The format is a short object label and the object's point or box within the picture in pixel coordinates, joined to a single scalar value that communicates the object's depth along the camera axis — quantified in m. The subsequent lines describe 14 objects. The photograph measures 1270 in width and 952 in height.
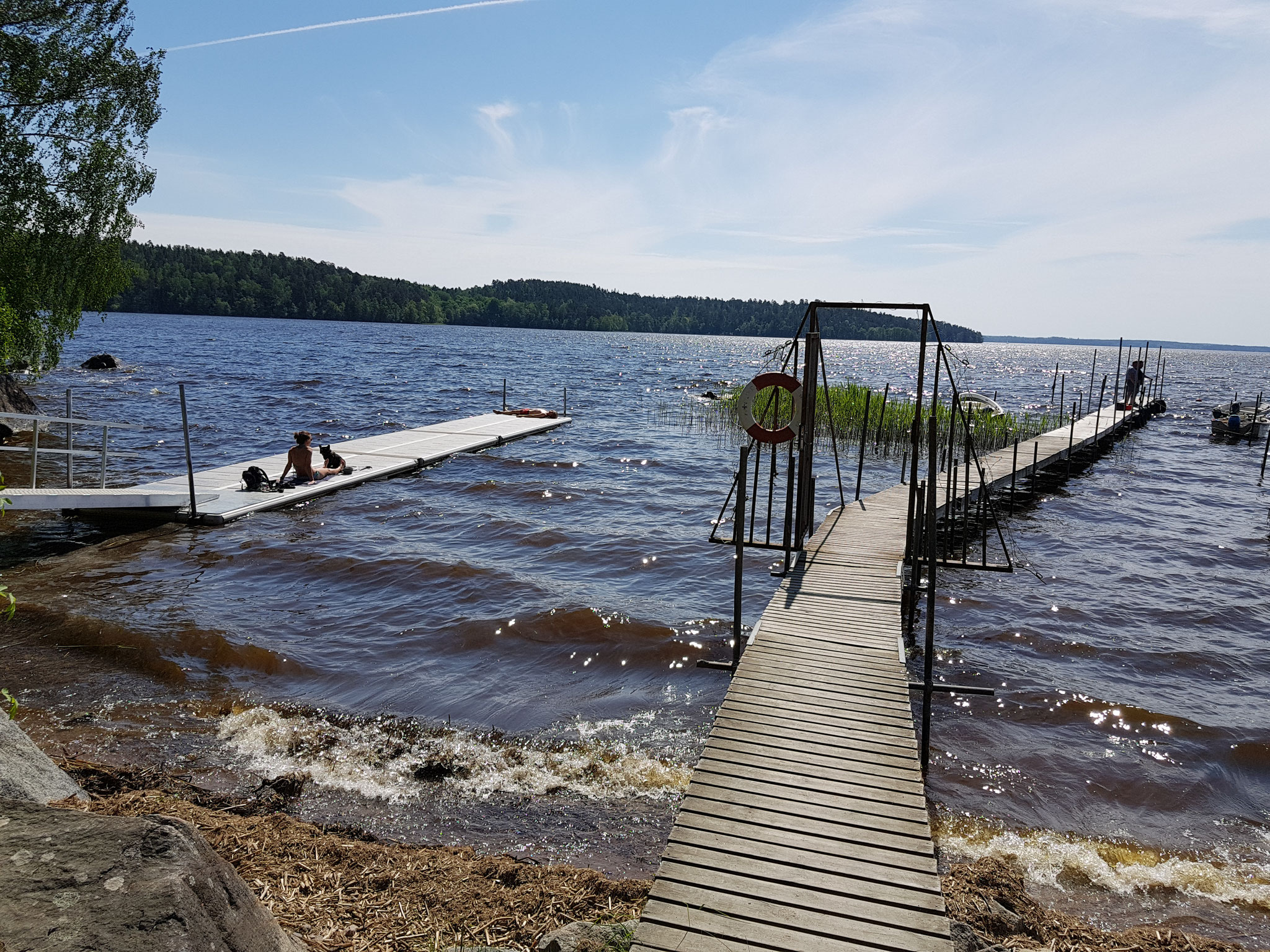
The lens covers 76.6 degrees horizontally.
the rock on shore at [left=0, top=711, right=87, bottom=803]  4.77
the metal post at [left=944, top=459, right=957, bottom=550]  12.80
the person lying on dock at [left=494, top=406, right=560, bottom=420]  32.94
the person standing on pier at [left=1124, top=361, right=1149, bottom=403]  37.74
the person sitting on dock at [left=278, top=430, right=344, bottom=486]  18.03
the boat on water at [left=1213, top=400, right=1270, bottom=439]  35.72
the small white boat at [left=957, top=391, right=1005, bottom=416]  31.33
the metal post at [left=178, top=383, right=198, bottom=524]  15.33
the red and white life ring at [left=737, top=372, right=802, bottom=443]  10.88
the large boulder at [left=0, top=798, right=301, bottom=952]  2.63
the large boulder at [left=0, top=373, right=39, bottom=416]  24.67
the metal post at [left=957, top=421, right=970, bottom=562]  11.33
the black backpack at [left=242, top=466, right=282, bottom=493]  17.30
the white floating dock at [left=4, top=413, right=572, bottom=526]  13.79
